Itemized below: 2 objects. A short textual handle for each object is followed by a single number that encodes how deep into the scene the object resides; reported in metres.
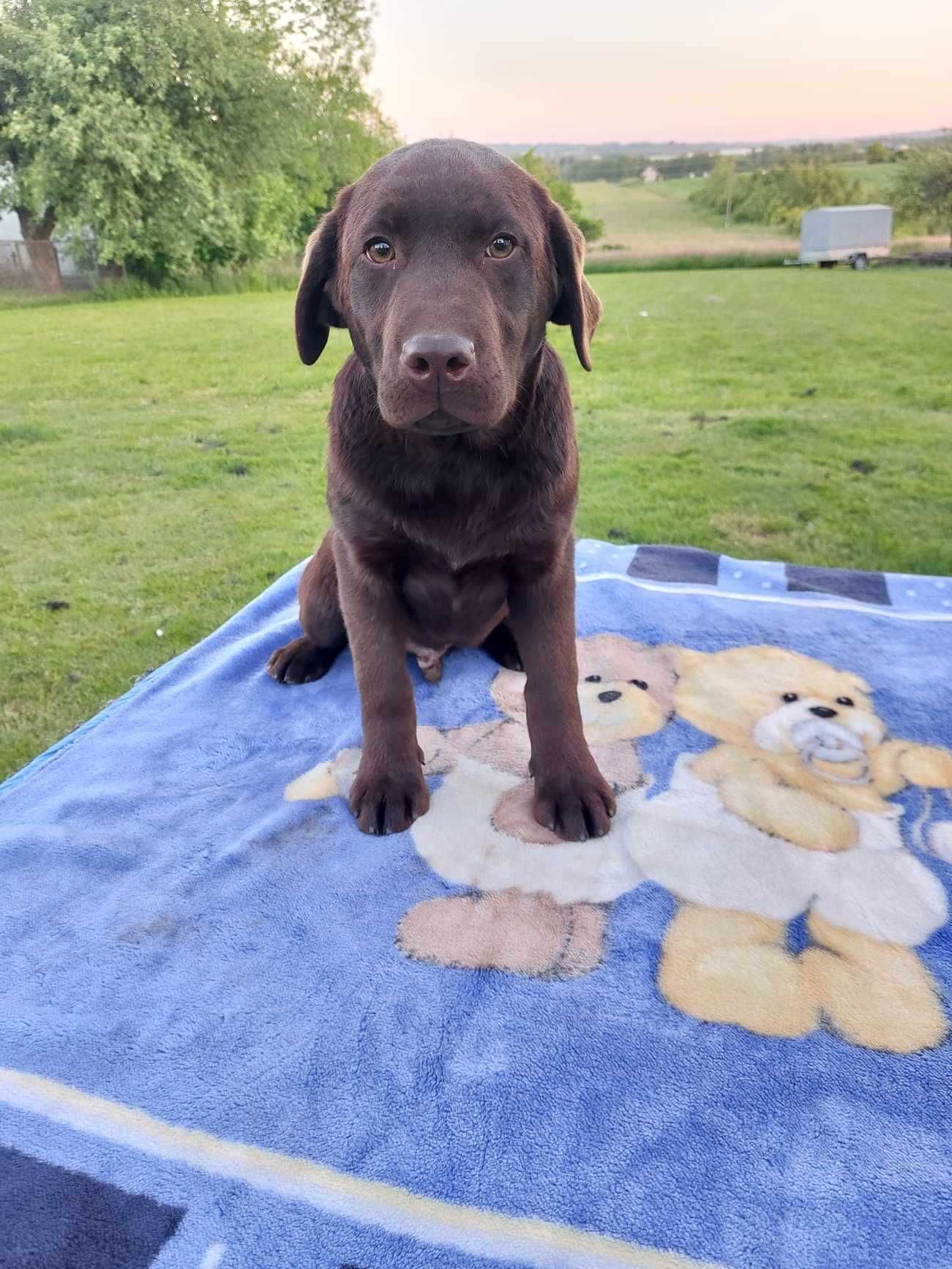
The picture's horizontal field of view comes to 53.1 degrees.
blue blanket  0.42
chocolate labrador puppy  0.56
